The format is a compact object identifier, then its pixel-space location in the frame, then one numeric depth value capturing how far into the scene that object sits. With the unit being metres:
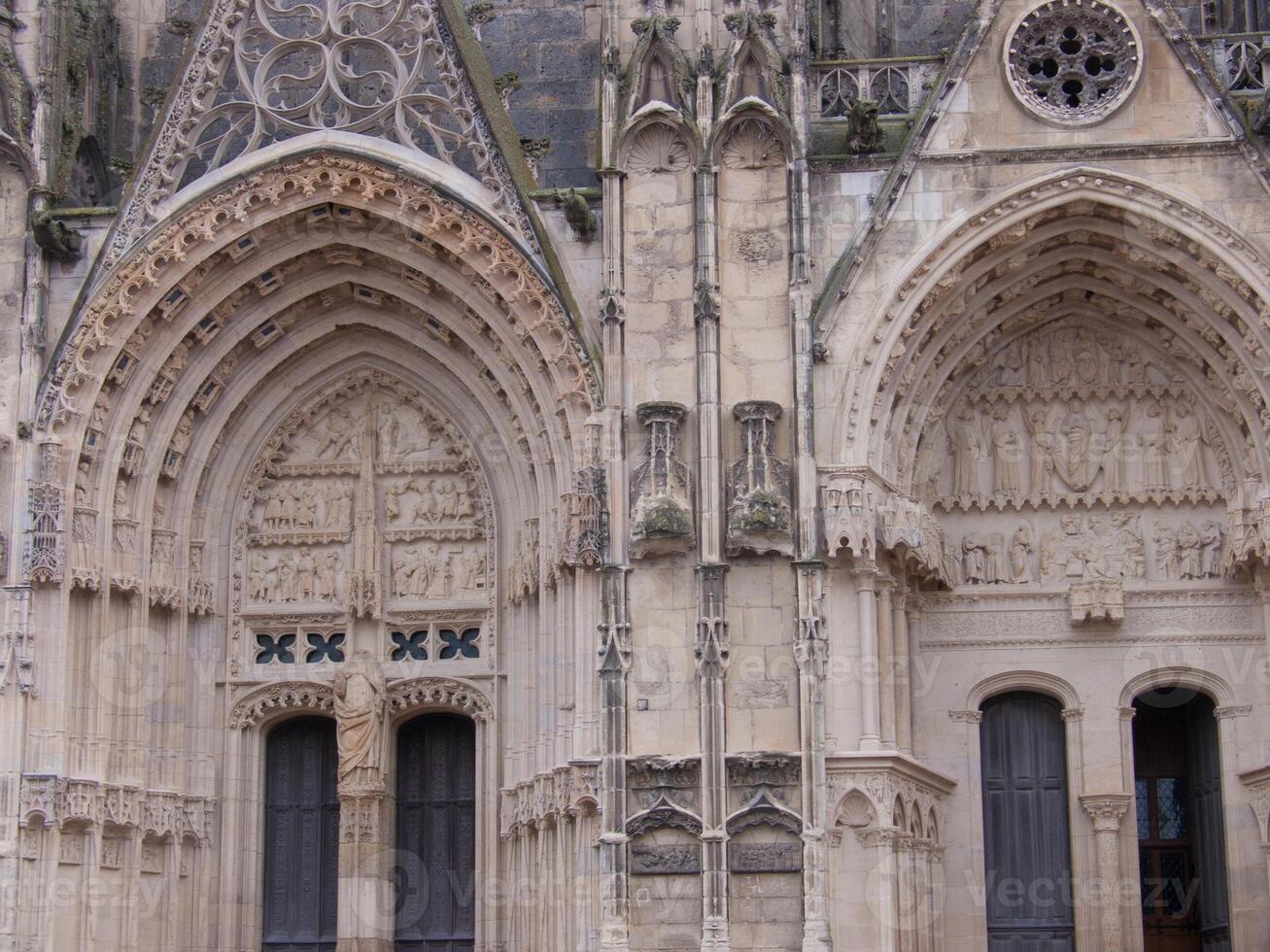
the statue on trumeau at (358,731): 21.08
